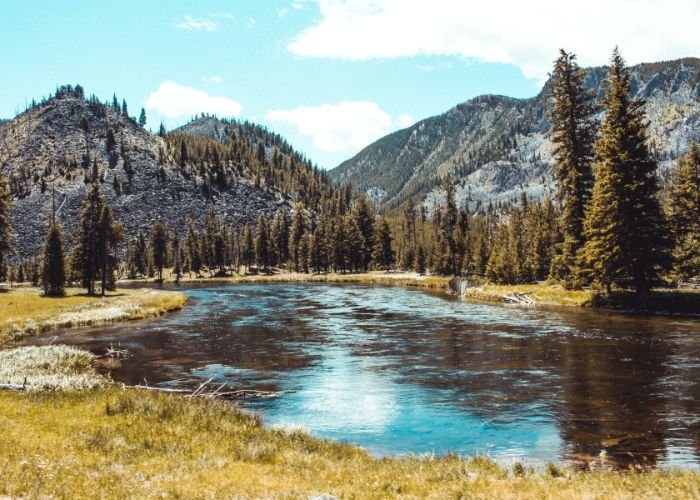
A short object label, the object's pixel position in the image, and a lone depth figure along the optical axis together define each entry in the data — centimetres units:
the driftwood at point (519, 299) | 5436
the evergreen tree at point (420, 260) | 13738
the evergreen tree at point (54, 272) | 6731
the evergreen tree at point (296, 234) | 16638
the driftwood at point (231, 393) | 2138
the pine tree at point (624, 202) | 4381
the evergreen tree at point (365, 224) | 14662
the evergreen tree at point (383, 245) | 13938
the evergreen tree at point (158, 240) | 15575
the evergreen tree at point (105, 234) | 7781
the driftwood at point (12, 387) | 1911
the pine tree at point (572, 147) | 5325
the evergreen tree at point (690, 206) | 5000
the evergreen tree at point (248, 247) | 16962
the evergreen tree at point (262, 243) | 15850
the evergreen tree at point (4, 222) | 7294
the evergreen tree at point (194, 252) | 17350
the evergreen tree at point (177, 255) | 16062
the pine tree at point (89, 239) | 7662
